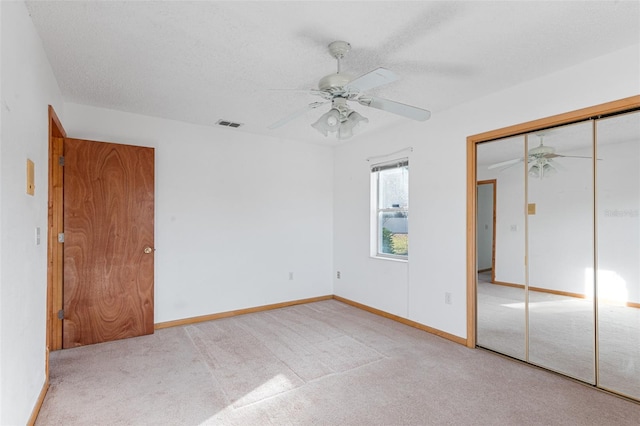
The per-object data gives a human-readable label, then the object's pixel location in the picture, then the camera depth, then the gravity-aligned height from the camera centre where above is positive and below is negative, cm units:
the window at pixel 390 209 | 439 +7
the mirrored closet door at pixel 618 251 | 240 -27
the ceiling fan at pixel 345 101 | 204 +79
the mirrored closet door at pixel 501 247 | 308 -31
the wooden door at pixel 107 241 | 337 -29
